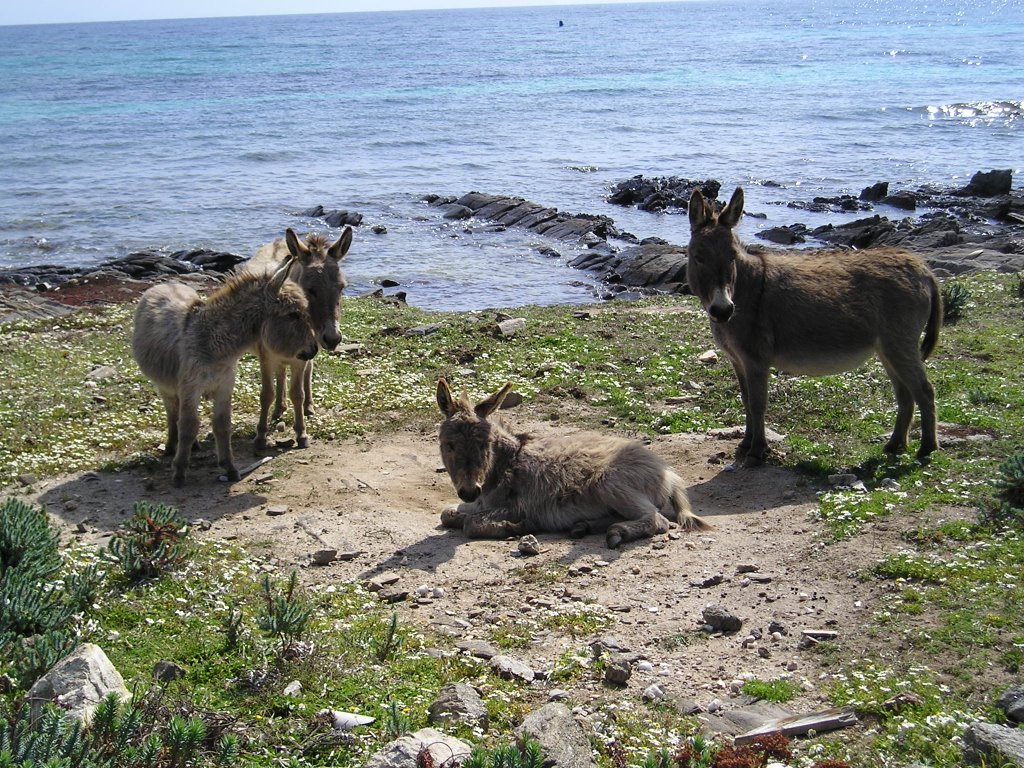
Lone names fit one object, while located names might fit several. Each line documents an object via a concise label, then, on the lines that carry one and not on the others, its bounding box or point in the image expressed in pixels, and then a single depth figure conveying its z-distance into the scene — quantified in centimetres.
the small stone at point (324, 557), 806
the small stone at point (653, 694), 583
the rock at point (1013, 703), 515
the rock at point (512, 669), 608
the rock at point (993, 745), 471
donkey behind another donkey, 1087
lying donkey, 867
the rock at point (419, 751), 478
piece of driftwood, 528
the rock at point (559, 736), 499
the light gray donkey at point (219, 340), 964
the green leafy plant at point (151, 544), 731
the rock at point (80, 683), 504
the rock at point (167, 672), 580
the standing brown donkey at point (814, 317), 998
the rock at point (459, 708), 541
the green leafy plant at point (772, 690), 573
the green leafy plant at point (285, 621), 615
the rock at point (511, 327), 1549
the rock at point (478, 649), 641
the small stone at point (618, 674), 599
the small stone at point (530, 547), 827
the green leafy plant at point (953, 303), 1531
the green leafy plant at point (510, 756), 427
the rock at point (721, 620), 665
